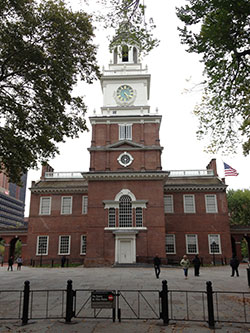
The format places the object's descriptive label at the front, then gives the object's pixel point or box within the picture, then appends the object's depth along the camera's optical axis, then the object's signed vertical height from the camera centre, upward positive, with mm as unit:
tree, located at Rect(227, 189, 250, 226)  48438 +7135
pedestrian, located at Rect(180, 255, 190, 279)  17688 -865
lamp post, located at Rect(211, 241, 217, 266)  31228 +406
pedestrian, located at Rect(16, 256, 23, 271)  27719 -1108
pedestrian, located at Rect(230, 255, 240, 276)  18734 -903
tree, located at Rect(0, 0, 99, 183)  13816 +8848
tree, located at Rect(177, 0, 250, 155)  8984 +6966
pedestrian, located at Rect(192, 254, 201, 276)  18975 -975
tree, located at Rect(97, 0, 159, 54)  10289 +8385
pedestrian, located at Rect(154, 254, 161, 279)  17456 -782
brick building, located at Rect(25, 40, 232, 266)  28453 +5525
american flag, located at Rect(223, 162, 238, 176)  30469 +8016
